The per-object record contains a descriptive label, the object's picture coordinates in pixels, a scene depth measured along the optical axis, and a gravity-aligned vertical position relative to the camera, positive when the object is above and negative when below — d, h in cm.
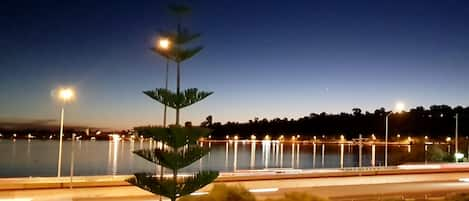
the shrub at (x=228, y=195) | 1816 -150
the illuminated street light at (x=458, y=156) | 4965 -72
